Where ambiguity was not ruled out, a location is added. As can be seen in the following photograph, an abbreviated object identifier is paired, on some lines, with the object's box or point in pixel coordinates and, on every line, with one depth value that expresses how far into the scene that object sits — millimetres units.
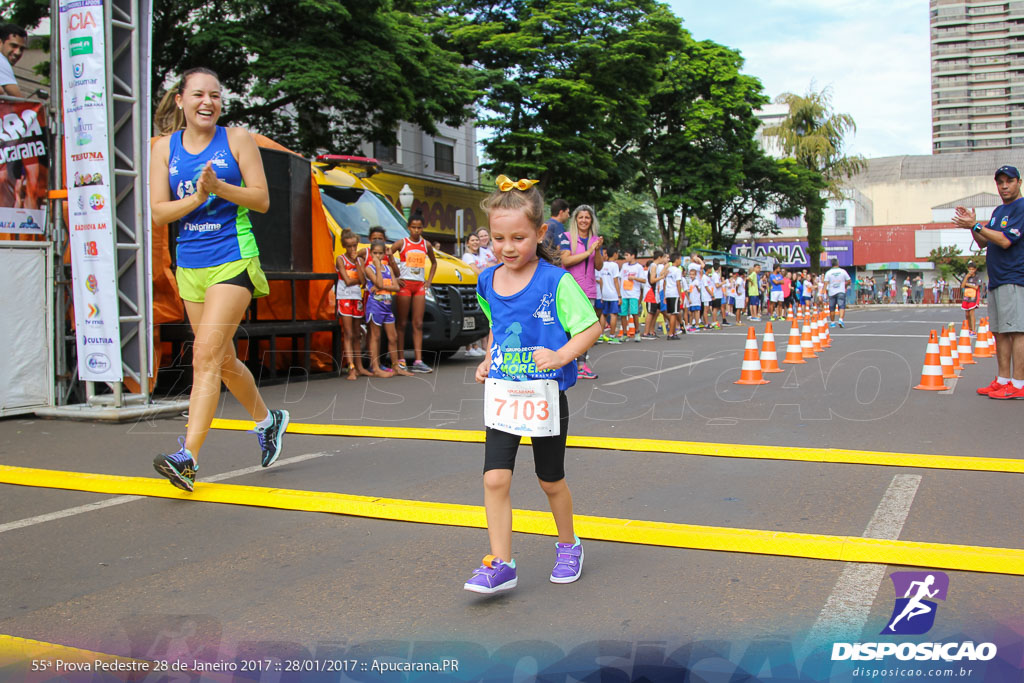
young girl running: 3336
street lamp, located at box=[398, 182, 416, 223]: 26708
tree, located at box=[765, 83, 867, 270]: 52438
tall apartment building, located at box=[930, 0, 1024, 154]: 161000
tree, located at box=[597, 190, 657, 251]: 57625
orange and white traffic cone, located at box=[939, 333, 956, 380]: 11281
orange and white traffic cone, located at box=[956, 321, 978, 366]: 13291
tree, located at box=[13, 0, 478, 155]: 20812
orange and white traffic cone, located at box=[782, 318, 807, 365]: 13375
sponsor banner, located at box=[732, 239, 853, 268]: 58656
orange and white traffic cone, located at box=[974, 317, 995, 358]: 14594
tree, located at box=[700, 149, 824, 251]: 47250
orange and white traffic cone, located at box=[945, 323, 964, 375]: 11969
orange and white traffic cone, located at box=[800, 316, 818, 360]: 14391
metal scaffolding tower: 7785
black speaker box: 10414
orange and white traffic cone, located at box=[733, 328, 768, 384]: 10461
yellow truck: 12250
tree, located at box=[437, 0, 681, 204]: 30297
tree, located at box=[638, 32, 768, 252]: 43156
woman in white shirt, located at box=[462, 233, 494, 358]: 14324
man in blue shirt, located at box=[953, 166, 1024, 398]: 8320
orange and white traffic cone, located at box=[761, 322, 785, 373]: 11945
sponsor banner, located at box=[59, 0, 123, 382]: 7586
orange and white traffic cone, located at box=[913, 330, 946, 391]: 9750
